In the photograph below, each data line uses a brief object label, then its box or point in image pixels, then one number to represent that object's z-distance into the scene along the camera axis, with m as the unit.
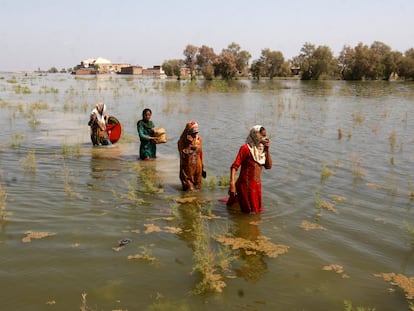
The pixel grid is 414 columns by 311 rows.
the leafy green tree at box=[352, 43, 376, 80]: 65.62
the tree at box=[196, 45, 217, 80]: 77.75
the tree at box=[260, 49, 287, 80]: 74.81
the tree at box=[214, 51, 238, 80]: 66.88
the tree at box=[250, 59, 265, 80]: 74.50
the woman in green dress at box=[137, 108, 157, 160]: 9.40
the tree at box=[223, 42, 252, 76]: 72.38
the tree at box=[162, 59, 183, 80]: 78.38
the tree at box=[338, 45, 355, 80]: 68.94
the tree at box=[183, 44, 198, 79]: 80.81
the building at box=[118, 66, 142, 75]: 137.85
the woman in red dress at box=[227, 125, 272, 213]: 5.85
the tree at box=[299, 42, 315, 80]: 69.50
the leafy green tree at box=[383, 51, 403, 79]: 63.53
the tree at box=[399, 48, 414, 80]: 61.08
